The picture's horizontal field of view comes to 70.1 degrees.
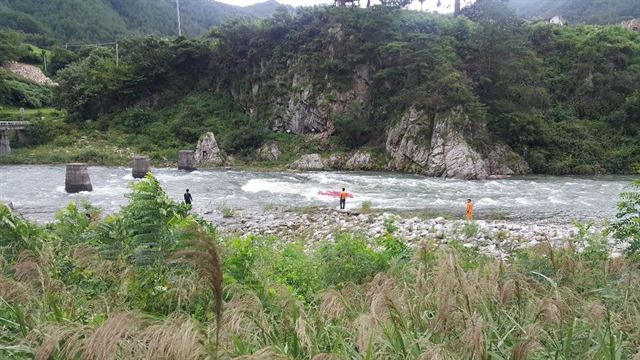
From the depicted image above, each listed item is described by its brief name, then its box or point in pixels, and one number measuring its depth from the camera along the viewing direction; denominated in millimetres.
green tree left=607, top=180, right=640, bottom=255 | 7812
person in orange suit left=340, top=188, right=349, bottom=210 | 21478
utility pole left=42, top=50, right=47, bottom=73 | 82025
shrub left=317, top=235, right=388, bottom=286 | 7703
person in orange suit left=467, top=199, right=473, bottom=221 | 19062
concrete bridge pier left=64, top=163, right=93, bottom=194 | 26297
